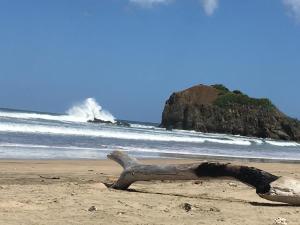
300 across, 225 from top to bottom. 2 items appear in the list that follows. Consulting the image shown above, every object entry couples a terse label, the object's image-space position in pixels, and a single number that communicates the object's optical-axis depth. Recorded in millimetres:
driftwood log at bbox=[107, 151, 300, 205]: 8078
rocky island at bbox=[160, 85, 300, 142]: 75625
